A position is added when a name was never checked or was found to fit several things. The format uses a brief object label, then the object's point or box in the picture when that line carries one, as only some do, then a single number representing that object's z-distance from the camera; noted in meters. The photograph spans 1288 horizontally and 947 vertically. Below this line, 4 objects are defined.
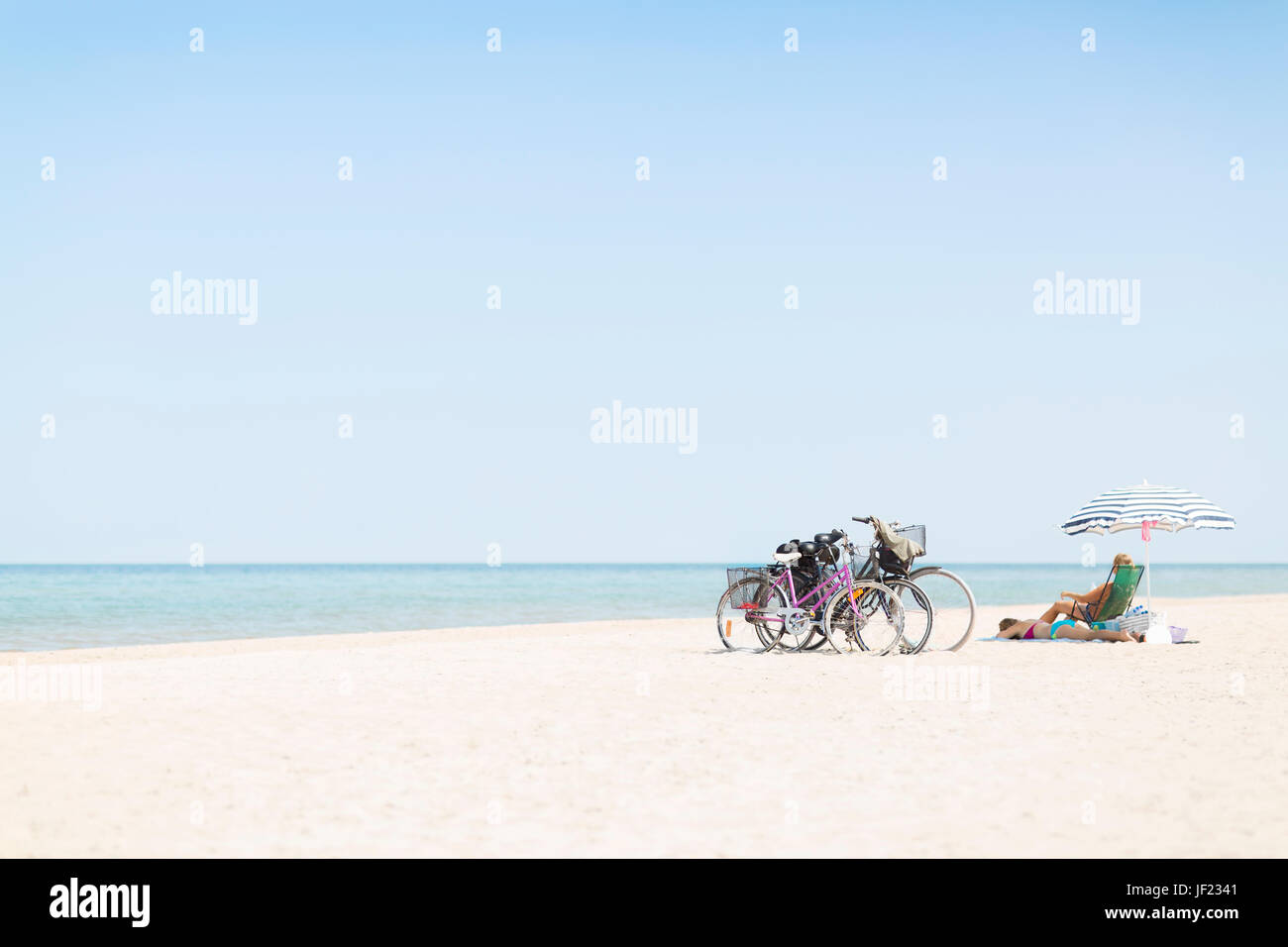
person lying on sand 14.18
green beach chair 13.88
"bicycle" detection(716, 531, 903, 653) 12.05
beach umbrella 14.20
